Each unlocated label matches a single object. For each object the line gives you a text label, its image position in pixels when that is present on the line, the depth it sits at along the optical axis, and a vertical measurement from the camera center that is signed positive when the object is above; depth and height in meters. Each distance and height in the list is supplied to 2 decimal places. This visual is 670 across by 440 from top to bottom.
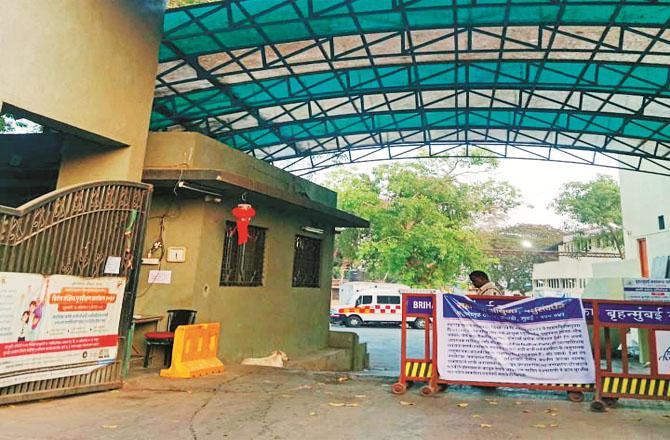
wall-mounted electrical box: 7.83 +0.48
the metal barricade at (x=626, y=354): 5.25 -0.59
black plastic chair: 7.02 -0.88
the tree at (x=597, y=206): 32.06 +7.36
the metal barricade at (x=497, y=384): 5.51 -1.09
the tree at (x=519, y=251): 41.50 +4.81
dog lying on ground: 8.36 -1.47
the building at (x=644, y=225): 15.44 +3.12
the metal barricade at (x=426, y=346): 5.92 -0.73
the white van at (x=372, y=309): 25.28 -1.02
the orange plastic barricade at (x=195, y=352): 6.45 -1.10
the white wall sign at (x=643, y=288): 11.63 +0.48
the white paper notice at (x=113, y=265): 5.62 +0.16
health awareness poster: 4.57 -0.58
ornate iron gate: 4.66 +0.42
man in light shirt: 6.57 +0.21
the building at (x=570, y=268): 38.89 +3.24
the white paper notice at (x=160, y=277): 7.82 +0.06
